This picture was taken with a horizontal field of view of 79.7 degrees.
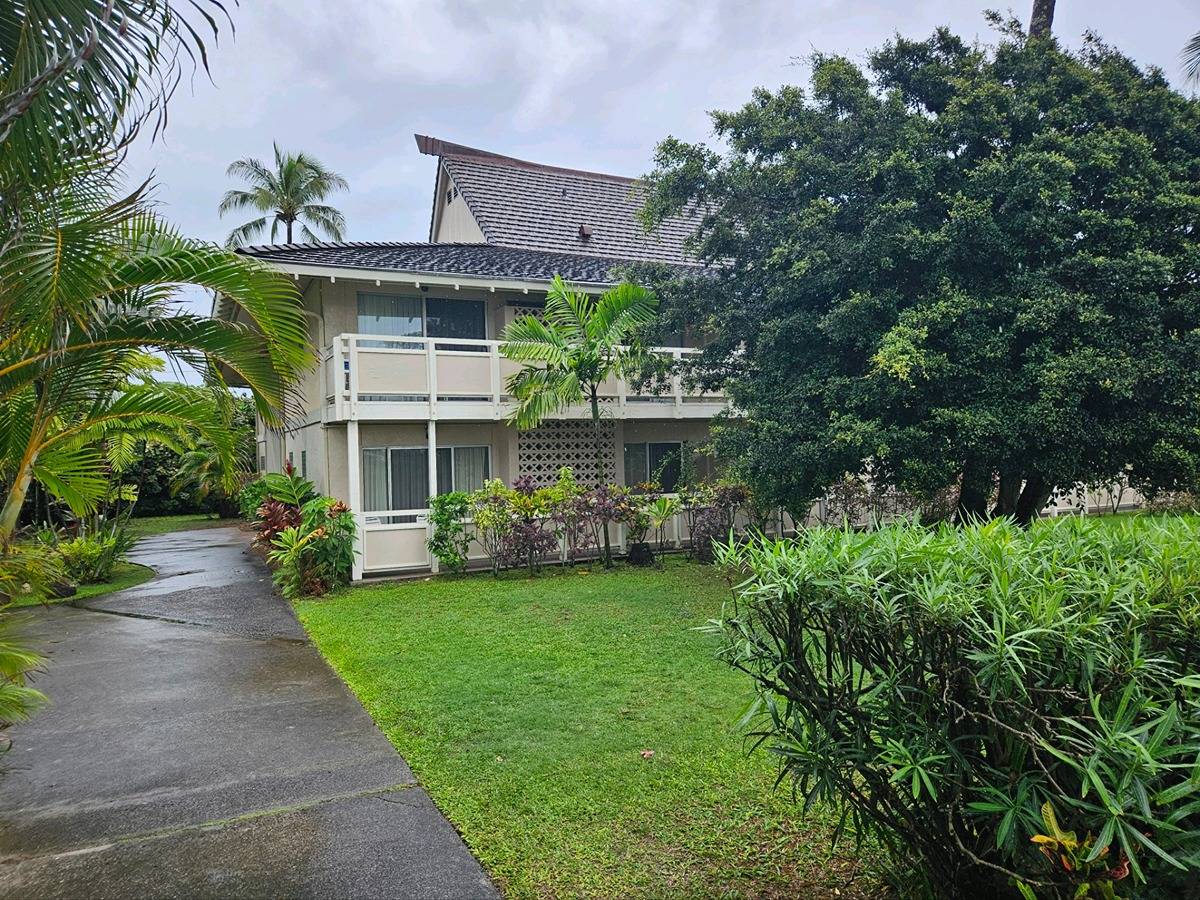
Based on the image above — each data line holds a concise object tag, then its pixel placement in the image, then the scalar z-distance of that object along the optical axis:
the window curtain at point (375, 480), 13.41
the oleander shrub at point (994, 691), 2.13
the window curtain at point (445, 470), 14.12
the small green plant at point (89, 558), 12.52
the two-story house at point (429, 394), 12.29
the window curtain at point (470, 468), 14.32
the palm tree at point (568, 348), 12.15
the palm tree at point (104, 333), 4.02
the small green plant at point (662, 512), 13.23
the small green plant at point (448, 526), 12.02
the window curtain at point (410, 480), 13.71
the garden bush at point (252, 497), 19.17
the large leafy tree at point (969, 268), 8.30
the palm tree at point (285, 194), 34.50
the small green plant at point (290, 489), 13.85
